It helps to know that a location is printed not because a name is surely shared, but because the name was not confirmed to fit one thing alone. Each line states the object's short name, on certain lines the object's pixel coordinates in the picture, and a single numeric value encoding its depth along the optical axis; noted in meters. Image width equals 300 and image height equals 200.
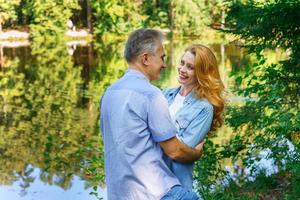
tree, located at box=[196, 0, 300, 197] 4.08
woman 2.45
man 2.25
